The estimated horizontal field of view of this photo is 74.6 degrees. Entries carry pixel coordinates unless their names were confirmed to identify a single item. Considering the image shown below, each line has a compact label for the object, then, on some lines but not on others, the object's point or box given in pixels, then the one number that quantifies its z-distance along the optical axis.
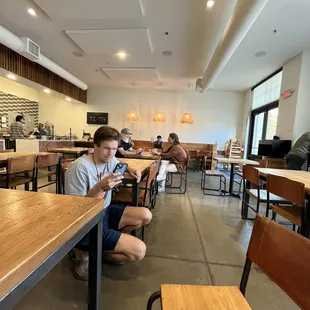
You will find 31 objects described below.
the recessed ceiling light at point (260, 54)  4.54
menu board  8.59
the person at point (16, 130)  5.84
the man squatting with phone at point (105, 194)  1.37
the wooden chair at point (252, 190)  2.37
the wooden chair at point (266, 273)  0.71
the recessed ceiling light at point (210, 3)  2.94
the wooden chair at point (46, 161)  2.91
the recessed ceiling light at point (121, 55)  4.78
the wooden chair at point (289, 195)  1.70
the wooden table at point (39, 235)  0.48
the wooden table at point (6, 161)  2.46
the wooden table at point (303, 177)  1.69
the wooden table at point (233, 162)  3.88
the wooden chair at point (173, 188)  4.33
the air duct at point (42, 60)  3.53
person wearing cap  4.70
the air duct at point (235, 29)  2.53
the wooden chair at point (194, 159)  7.81
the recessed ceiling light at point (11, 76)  4.88
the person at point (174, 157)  4.32
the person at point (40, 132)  6.13
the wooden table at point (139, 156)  3.80
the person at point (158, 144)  7.15
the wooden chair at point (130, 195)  2.08
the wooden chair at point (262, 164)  3.71
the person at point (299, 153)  3.88
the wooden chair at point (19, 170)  2.36
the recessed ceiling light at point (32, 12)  3.27
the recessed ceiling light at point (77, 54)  4.90
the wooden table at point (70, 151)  4.26
